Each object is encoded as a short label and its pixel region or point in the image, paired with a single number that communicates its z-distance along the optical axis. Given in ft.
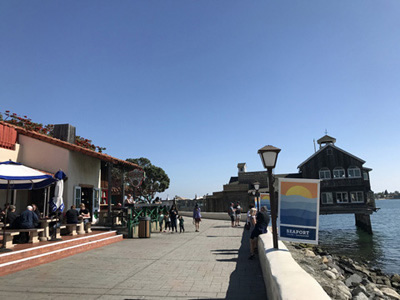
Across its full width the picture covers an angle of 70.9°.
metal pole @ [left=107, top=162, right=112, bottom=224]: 43.83
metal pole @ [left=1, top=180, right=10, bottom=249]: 25.27
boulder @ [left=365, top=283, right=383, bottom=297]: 26.46
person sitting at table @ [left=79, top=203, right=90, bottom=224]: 40.16
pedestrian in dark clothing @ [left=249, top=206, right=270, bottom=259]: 27.84
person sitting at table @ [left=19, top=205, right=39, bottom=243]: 29.50
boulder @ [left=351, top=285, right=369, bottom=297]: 21.94
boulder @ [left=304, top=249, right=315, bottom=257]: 37.03
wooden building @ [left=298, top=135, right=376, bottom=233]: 111.04
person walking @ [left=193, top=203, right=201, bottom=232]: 55.04
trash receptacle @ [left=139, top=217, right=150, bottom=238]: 44.04
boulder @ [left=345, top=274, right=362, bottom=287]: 27.17
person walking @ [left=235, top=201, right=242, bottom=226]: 67.67
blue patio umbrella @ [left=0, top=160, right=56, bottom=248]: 27.83
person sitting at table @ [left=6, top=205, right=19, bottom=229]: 29.78
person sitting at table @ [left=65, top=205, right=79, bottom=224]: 36.78
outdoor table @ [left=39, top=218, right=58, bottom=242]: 31.99
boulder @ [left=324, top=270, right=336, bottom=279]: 23.36
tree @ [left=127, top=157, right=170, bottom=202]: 164.25
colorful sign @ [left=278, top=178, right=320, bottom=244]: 18.98
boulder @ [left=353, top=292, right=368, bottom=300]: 20.46
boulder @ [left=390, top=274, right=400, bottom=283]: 38.89
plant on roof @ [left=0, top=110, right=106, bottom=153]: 54.19
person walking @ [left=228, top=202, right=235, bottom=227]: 65.02
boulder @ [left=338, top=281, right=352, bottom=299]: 18.86
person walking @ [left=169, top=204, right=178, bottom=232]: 53.58
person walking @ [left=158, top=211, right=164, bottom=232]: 54.58
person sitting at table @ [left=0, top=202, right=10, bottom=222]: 35.49
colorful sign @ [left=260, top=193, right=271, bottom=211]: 61.95
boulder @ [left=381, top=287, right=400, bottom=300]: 28.02
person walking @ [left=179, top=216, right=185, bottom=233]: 52.75
